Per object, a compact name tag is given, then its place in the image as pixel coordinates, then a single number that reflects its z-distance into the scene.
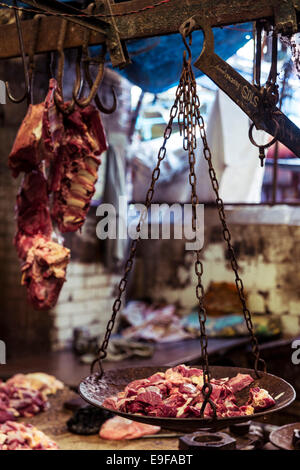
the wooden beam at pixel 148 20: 3.25
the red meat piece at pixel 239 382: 3.16
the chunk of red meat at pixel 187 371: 3.37
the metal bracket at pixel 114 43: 3.59
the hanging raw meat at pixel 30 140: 4.09
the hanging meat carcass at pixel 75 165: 4.36
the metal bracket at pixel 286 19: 3.11
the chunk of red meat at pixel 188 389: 3.06
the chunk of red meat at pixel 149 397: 2.88
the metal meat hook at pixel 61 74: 3.75
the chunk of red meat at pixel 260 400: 2.86
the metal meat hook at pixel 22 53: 3.67
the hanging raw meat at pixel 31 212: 4.55
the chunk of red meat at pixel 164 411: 2.82
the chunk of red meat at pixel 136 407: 2.86
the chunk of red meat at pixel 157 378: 3.23
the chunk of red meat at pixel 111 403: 2.87
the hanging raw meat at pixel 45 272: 4.34
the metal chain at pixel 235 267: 2.97
